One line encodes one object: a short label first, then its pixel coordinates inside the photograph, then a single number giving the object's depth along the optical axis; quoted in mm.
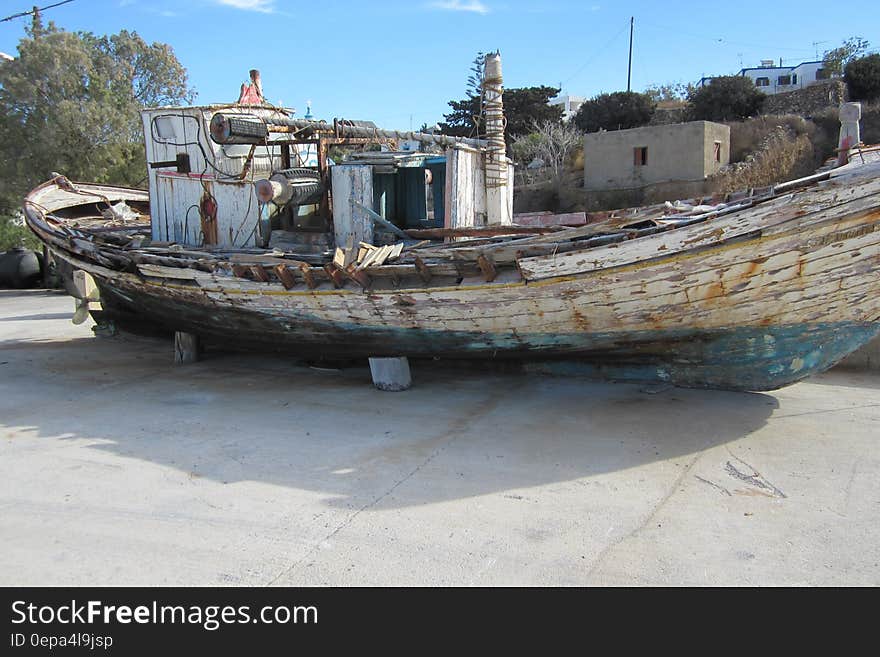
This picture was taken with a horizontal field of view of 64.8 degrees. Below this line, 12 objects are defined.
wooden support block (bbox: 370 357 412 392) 6953
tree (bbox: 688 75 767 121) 30984
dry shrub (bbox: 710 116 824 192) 21547
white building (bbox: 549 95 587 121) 71231
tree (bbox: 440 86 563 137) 36750
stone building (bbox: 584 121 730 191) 21167
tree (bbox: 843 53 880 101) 29531
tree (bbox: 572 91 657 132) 33438
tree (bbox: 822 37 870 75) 37797
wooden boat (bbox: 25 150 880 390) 4934
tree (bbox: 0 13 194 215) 20797
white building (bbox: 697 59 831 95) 50938
